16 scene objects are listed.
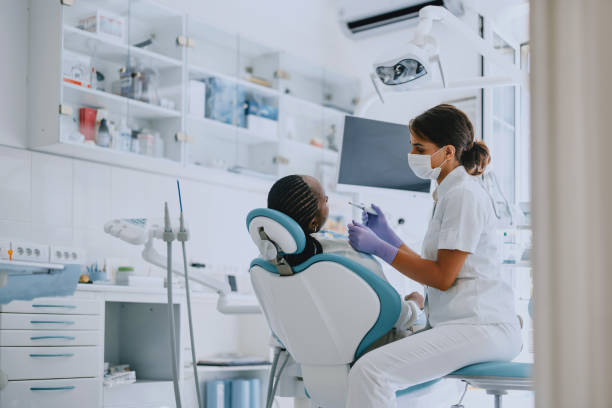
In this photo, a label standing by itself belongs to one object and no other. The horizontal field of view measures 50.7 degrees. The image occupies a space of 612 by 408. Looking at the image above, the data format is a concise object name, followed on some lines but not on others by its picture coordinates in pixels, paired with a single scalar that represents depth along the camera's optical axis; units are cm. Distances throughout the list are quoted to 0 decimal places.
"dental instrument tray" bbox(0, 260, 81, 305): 183
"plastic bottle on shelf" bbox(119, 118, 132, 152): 358
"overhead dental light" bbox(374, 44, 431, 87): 256
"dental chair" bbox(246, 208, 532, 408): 162
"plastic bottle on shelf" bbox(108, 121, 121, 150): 354
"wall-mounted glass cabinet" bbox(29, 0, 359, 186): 341
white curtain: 65
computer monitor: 323
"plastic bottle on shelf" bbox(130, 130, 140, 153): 365
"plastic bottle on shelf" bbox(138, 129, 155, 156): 374
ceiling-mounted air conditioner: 460
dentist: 161
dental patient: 176
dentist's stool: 155
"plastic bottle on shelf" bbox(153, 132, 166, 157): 381
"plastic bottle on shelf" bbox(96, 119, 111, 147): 350
